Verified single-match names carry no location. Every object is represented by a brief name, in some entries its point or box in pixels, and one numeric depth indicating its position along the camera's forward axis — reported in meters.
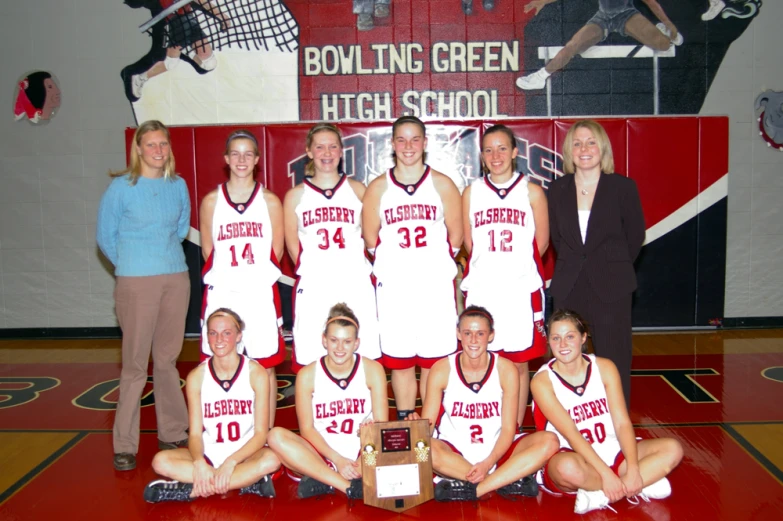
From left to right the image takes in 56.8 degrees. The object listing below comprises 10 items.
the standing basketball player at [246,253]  3.81
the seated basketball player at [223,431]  3.38
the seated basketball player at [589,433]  3.21
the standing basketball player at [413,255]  3.81
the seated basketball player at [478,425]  3.32
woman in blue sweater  3.82
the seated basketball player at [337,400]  3.47
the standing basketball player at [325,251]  3.84
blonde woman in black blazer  3.61
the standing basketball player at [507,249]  3.83
